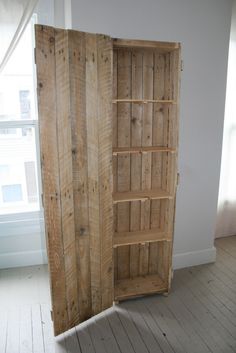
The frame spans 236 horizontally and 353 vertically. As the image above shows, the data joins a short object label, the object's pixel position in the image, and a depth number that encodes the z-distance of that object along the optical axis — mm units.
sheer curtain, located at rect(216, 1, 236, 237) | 2979
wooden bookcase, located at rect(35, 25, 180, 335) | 1728
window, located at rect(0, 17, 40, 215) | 2533
